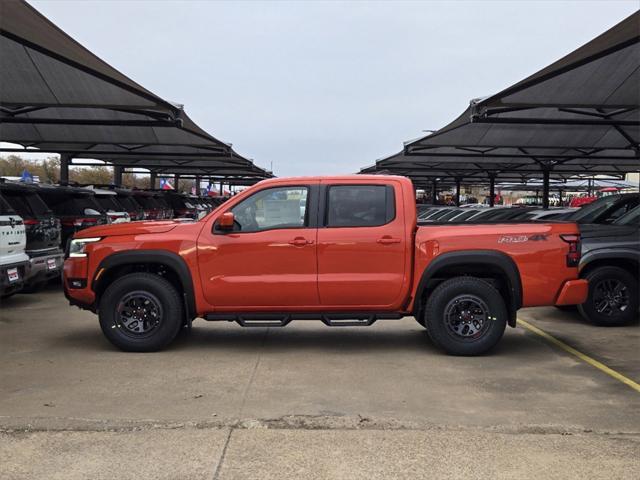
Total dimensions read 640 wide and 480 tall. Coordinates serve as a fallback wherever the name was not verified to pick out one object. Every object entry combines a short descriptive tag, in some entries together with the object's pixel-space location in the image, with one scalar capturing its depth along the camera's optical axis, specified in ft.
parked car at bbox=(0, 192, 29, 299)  26.61
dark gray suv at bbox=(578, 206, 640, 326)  26.25
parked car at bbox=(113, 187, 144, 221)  48.78
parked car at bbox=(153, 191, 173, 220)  61.36
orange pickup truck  21.22
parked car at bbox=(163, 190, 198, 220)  73.61
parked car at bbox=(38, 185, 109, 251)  37.96
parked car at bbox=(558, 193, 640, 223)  33.45
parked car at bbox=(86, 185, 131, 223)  42.52
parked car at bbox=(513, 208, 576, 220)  40.29
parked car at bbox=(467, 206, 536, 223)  46.21
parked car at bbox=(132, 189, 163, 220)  55.11
